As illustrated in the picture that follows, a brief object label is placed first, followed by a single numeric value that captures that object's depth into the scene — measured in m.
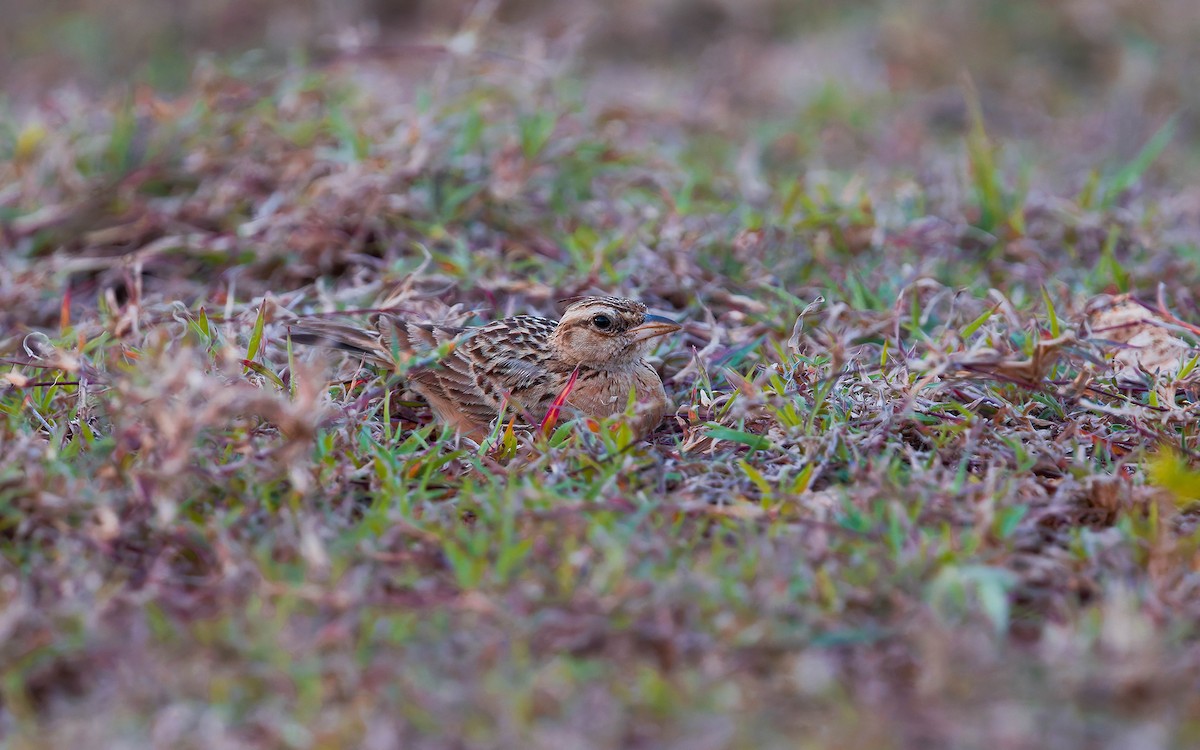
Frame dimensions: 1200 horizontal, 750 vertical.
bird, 9.23
